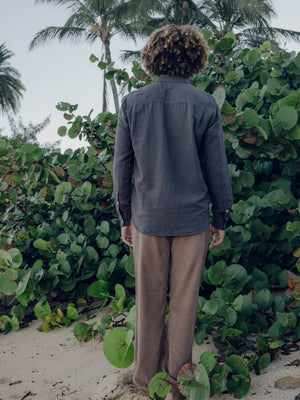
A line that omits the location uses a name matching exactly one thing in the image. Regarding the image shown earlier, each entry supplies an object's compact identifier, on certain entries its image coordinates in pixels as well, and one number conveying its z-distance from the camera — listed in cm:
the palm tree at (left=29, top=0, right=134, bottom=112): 2512
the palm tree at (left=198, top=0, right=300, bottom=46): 2417
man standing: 192
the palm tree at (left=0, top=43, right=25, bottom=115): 3522
